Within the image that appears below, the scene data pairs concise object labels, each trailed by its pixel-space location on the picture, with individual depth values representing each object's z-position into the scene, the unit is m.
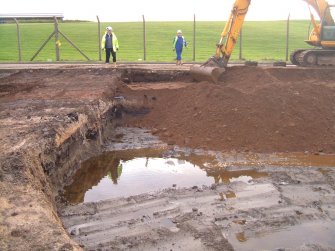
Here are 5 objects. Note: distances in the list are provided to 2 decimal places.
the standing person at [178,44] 20.47
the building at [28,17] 49.17
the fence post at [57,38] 23.00
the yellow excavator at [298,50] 14.48
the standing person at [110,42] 18.30
